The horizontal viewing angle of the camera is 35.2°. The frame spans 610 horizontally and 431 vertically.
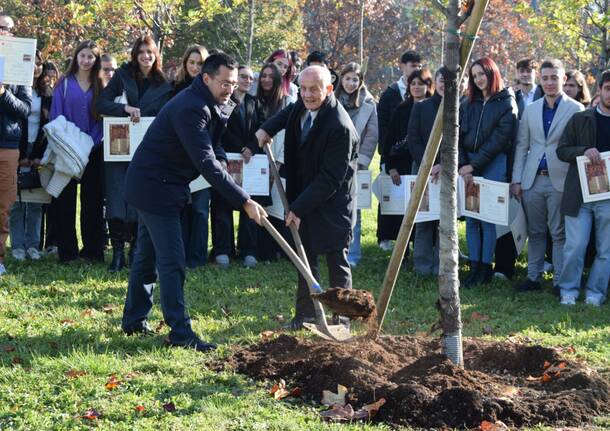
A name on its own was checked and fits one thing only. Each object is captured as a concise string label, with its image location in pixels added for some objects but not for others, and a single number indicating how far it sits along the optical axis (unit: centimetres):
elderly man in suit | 826
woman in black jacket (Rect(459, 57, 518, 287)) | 1098
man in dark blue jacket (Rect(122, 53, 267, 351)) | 760
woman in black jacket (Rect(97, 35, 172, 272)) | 1086
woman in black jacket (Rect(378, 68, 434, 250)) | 1199
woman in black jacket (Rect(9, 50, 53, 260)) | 1141
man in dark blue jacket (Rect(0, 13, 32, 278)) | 1044
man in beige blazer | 1073
